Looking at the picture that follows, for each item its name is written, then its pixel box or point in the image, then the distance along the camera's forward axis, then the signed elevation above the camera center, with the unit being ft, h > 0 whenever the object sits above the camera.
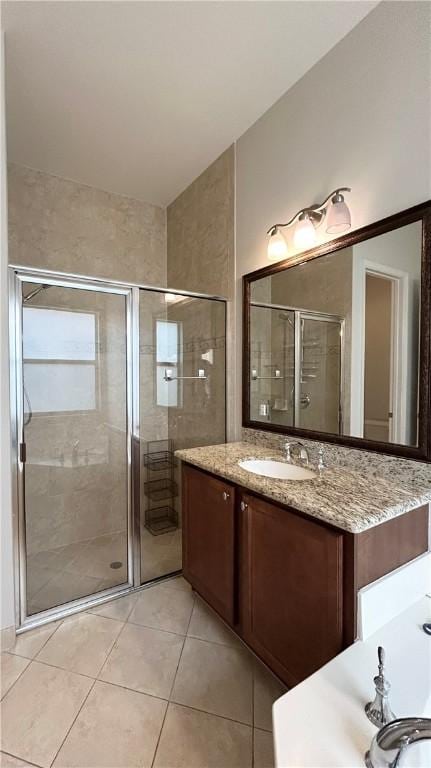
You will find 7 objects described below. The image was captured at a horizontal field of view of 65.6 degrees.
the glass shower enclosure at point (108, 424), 6.73 -1.14
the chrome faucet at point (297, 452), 5.49 -1.32
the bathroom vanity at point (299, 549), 3.31 -2.04
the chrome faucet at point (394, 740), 1.87 -2.17
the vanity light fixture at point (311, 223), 4.84 +2.40
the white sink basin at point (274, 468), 5.28 -1.55
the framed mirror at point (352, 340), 4.15 +0.52
